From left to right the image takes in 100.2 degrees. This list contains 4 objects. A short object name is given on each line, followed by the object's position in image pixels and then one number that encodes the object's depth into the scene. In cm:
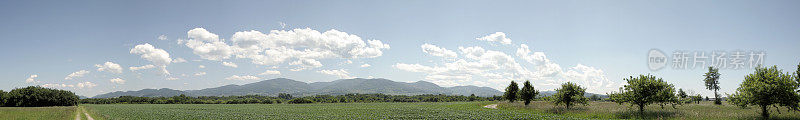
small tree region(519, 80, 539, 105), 5369
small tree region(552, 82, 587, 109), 3859
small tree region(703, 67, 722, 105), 7056
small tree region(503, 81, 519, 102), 6275
